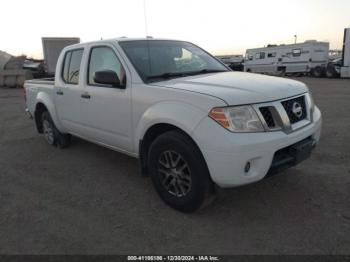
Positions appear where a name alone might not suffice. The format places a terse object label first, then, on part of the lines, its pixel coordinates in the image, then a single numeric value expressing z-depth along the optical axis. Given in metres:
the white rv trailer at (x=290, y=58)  27.22
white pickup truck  2.99
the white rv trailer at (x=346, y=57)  23.06
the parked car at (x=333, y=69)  25.34
